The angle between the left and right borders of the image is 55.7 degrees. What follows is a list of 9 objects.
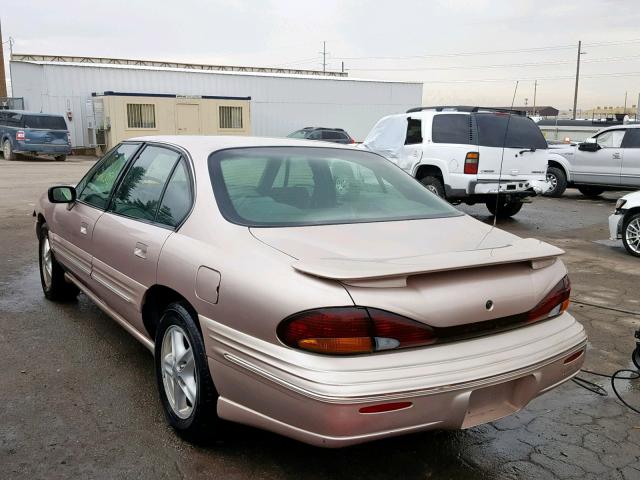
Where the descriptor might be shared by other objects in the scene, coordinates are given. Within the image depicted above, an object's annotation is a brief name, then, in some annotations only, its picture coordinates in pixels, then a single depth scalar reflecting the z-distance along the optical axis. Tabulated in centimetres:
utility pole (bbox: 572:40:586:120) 5172
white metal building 2833
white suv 987
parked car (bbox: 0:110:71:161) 2270
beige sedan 228
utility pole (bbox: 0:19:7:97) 4366
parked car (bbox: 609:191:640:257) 784
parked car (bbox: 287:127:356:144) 2497
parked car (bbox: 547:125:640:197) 1341
